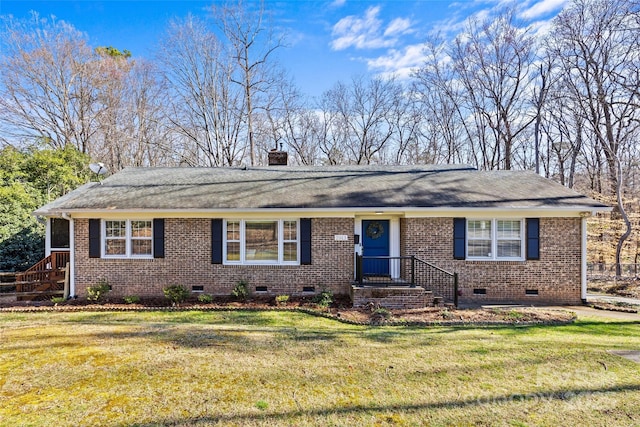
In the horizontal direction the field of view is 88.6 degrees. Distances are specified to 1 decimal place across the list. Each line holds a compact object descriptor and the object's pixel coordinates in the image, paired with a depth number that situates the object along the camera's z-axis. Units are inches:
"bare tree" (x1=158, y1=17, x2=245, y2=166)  908.0
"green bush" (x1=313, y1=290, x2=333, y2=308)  356.8
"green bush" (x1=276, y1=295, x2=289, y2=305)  366.3
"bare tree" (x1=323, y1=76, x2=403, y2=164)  1054.4
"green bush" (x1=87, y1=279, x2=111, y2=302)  378.6
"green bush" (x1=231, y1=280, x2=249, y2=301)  382.9
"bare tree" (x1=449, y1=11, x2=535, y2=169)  885.2
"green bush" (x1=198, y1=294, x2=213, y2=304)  370.3
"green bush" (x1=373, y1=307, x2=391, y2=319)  313.4
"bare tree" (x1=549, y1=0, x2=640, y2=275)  634.2
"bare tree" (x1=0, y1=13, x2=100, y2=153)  828.6
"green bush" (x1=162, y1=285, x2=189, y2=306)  372.5
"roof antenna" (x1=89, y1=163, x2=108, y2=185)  479.2
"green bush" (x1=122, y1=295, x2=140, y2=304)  373.4
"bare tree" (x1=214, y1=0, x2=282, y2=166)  903.1
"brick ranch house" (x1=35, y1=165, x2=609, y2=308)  388.5
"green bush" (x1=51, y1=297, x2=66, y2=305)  370.3
